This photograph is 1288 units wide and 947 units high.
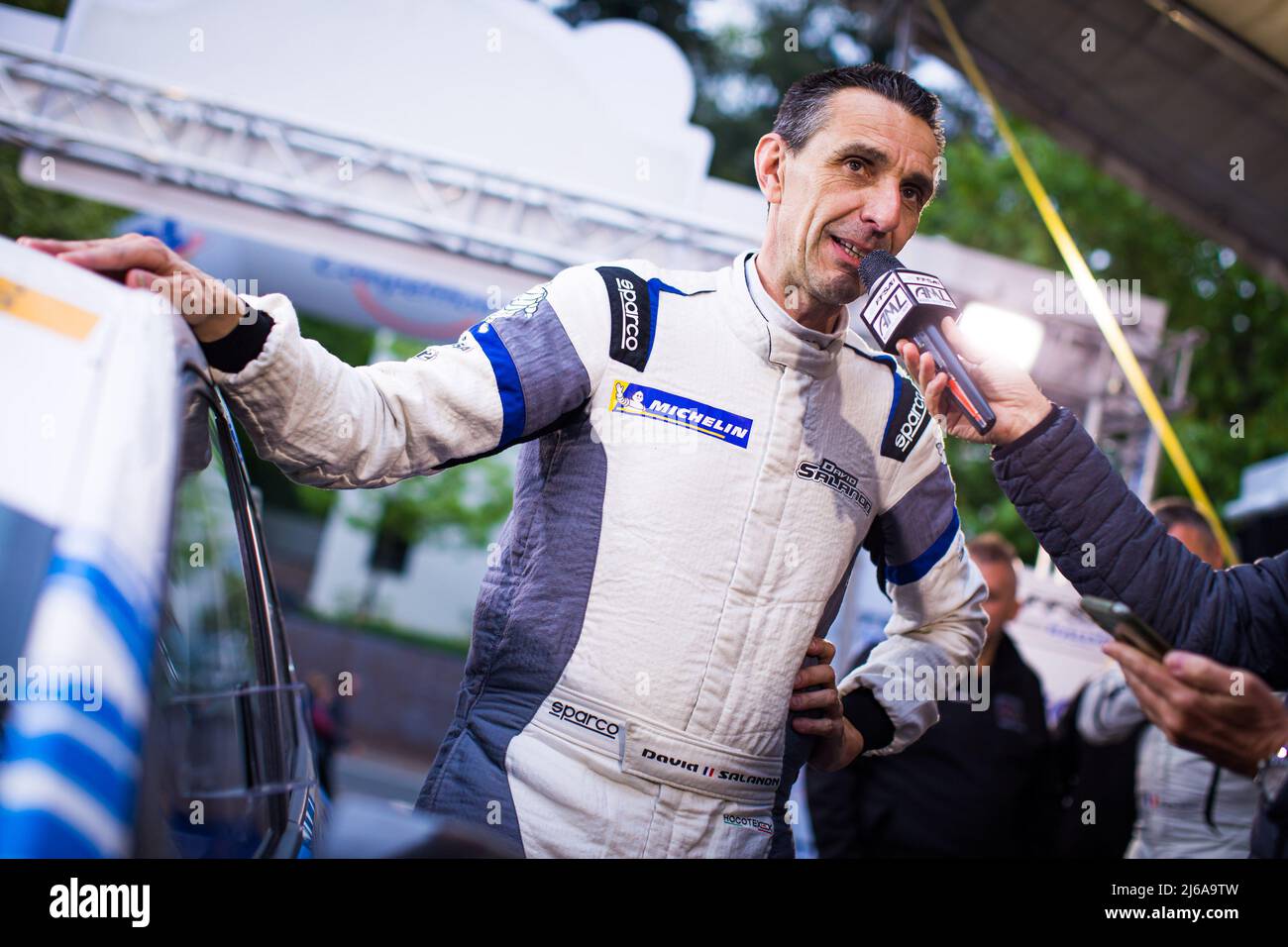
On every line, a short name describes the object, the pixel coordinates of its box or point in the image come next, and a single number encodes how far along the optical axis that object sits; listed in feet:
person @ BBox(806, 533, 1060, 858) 14.34
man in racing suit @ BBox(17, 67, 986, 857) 6.30
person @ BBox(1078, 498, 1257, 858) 13.15
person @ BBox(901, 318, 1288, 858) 6.80
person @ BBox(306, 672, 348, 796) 32.48
